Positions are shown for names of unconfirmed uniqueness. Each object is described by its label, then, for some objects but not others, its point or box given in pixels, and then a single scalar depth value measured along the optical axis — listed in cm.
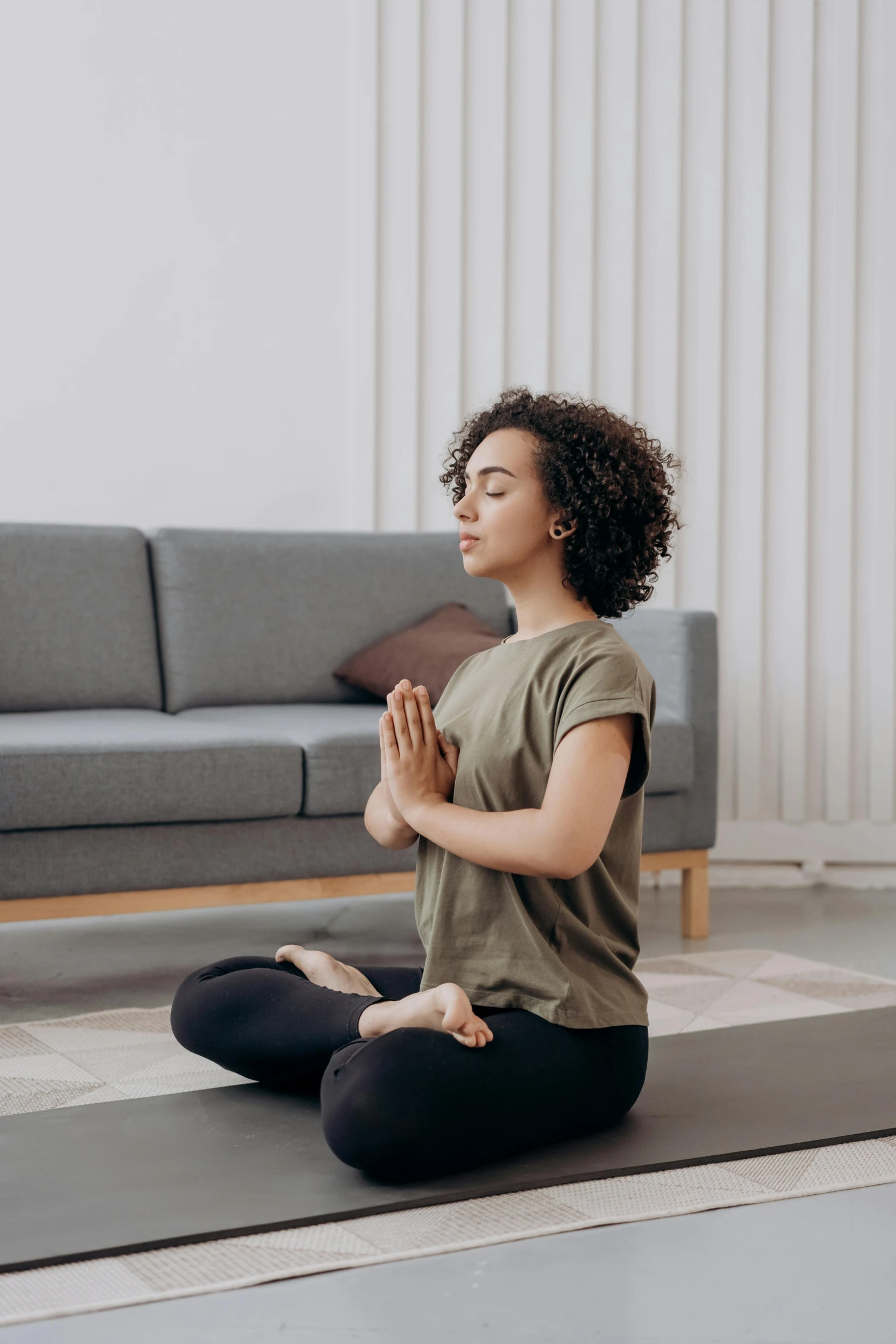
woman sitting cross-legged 326
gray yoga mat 318
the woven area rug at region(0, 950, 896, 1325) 307
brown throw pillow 477
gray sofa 416
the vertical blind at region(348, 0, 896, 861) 578
